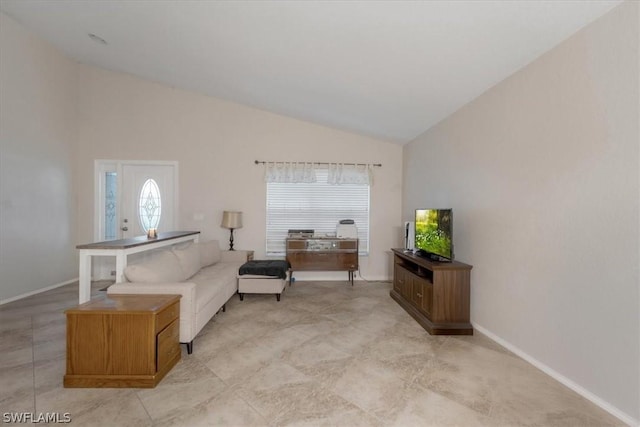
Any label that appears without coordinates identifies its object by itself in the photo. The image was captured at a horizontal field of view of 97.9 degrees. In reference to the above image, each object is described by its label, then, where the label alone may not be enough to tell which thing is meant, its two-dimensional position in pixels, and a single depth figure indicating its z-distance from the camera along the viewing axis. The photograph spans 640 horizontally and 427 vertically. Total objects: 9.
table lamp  4.57
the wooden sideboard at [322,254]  4.54
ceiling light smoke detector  3.59
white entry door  4.89
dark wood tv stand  2.81
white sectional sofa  2.36
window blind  5.00
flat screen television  2.98
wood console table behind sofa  2.64
